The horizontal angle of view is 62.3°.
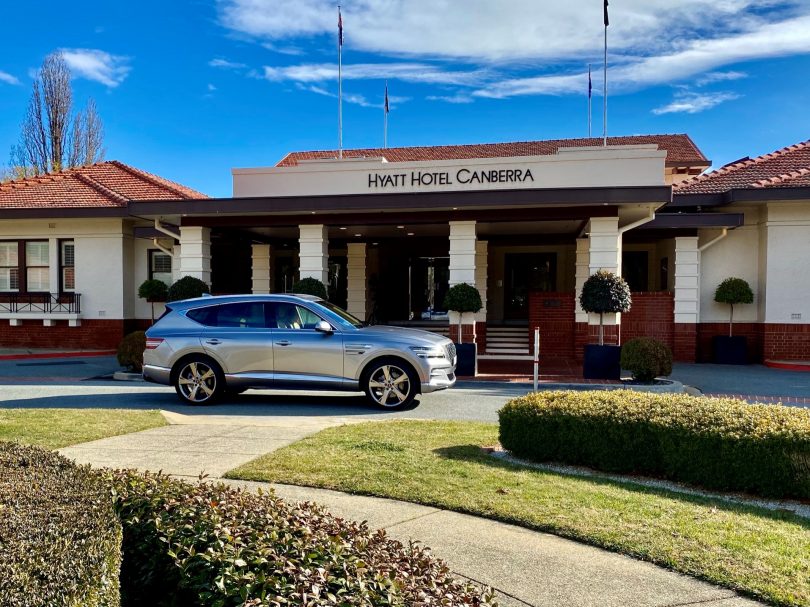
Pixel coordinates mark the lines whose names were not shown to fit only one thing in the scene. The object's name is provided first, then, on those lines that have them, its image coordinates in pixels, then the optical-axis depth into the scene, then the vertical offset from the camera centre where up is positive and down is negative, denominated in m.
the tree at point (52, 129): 38.88 +10.17
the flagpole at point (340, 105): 21.14 +6.39
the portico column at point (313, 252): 17.42 +1.30
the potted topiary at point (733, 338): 18.06 -0.97
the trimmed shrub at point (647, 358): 13.33 -1.12
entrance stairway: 19.17 -1.19
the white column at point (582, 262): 19.30 +1.19
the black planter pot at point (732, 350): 18.12 -1.29
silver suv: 10.59 -0.79
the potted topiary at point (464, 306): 15.42 -0.09
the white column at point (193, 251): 17.80 +1.36
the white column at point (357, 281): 22.92 +0.71
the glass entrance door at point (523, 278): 23.81 +0.87
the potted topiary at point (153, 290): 20.09 +0.37
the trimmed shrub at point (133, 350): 14.77 -1.06
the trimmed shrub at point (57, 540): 2.39 -0.96
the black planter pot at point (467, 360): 15.41 -1.33
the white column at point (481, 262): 20.97 +1.27
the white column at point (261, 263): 22.25 +1.31
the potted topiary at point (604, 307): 14.59 -0.11
